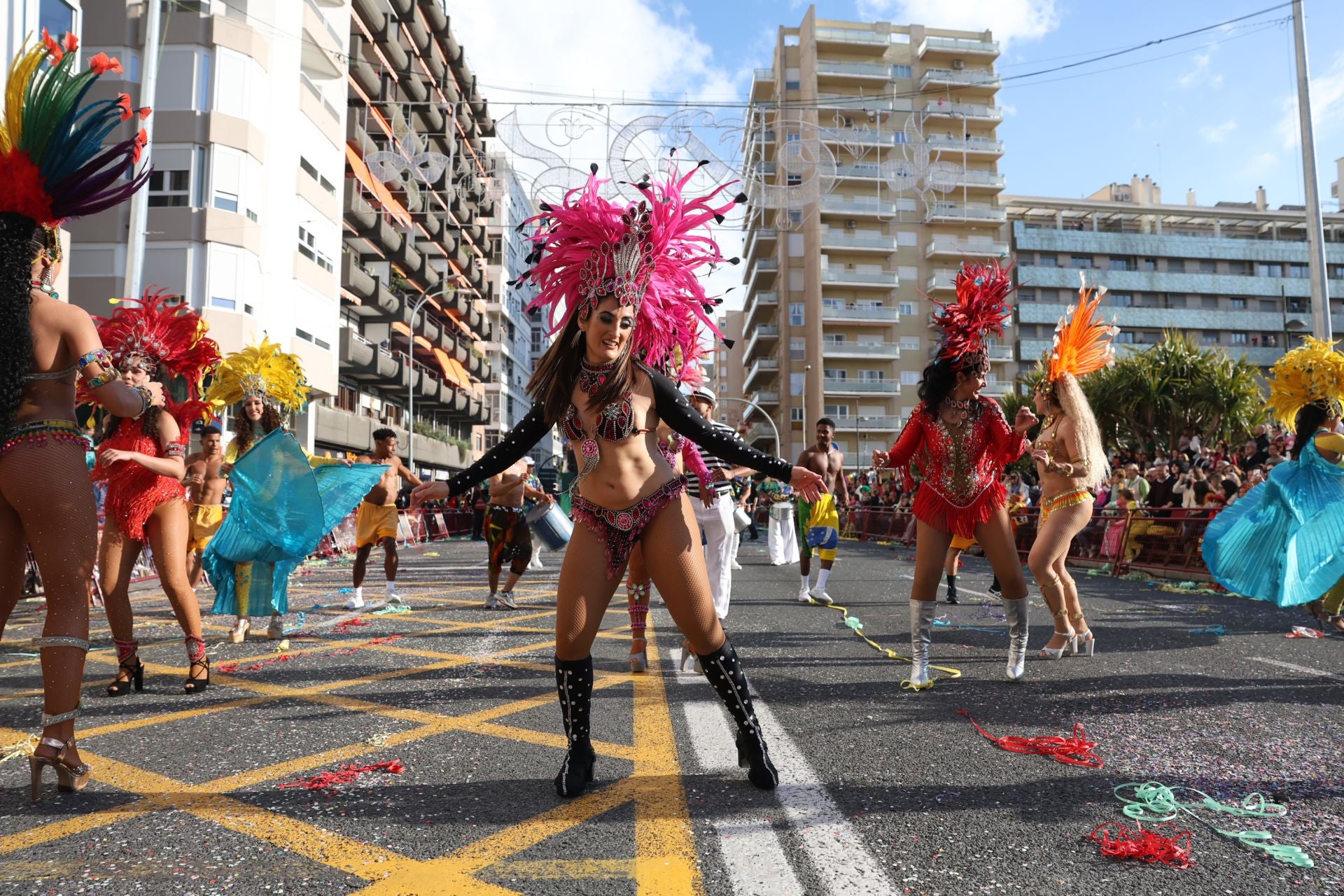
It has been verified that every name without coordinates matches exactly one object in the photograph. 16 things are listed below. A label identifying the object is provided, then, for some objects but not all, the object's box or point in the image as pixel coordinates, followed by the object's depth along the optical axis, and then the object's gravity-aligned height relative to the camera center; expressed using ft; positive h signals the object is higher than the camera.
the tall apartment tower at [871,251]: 224.53 +72.76
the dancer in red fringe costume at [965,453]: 17.43 +1.63
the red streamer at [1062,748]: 11.96 -2.97
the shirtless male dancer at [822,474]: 31.83 +2.21
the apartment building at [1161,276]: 245.04 +72.31
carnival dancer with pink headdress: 11.02 +1.41
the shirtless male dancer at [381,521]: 30.50 +0.37
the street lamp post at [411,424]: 123.95 +15.32
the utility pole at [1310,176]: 59.82 +24.50
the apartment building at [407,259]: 126.11 +45.92
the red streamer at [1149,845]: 8.58 -3.08
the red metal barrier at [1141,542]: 42.32 -0.34
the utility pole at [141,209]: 48.29 +17.72
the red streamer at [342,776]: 11.11 -3.11
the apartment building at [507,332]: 242.58 +62.38
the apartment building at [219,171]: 88.69 +38.06
